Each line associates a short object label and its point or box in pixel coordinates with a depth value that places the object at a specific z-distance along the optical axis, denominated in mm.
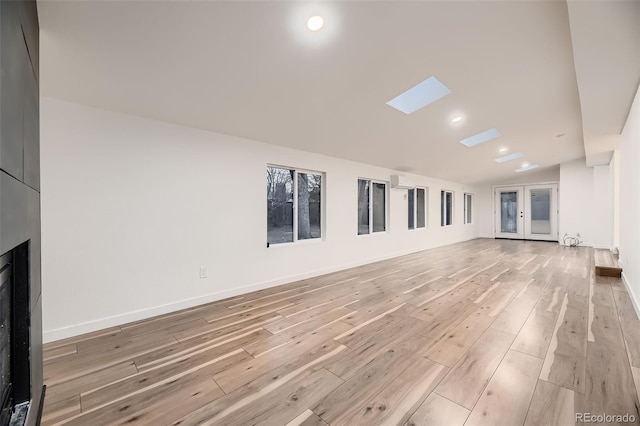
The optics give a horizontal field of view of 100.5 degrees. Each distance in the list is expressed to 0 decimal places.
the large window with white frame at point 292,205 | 4035
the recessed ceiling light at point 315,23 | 1922
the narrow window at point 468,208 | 9844
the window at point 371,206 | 5543
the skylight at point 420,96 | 3221
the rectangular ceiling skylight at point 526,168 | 8070
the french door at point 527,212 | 9219
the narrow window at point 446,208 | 8305
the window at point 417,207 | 6984
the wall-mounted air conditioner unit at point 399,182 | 5996
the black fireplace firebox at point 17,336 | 1228
